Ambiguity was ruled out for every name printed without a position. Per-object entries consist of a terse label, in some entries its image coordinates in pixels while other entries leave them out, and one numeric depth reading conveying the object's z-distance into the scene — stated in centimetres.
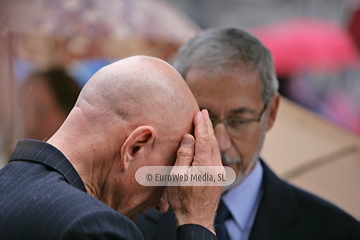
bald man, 447
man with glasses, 480
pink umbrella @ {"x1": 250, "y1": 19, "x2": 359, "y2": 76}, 936
